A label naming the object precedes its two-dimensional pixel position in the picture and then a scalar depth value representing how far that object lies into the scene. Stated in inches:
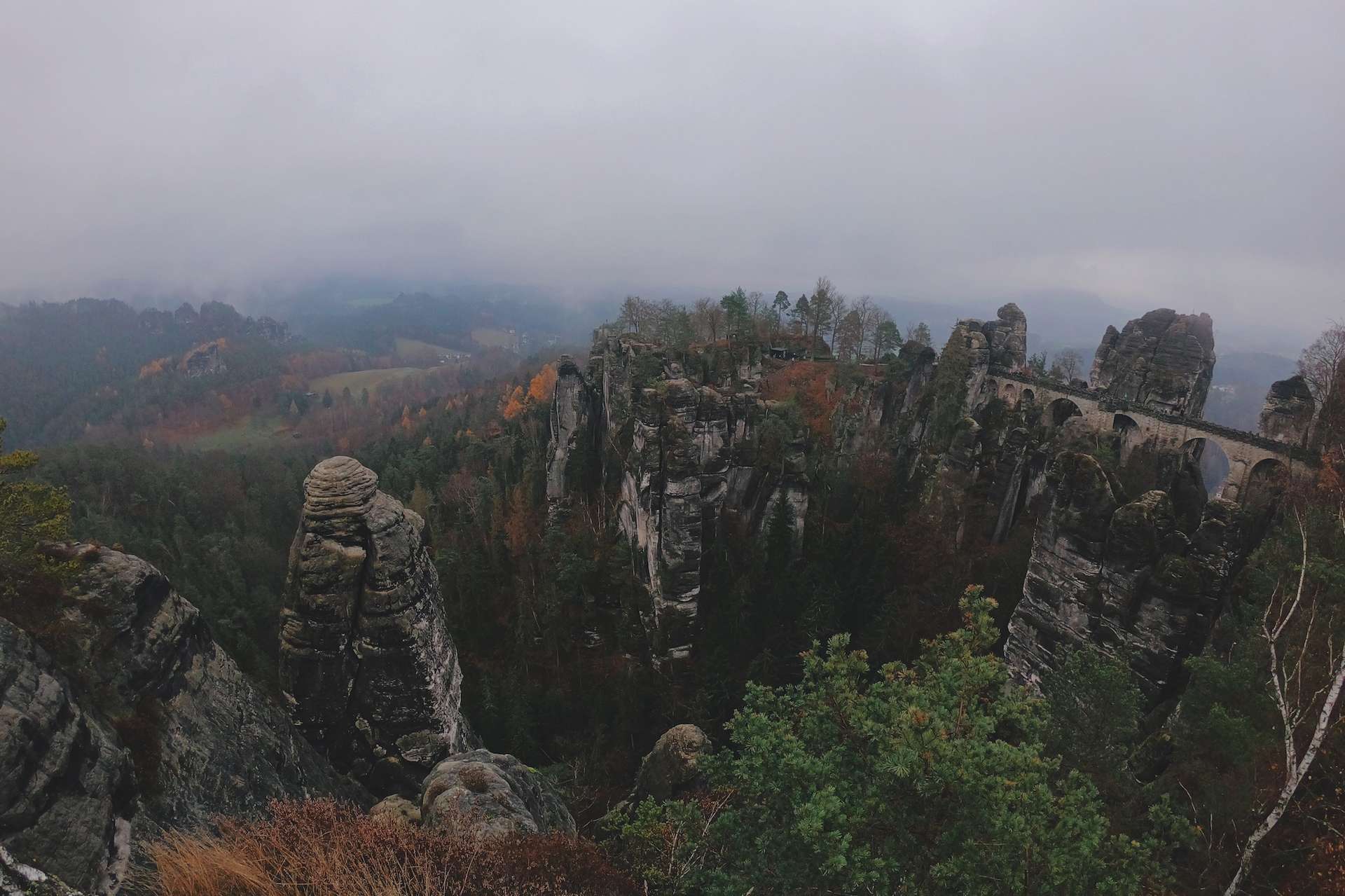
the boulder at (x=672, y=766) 791.7
